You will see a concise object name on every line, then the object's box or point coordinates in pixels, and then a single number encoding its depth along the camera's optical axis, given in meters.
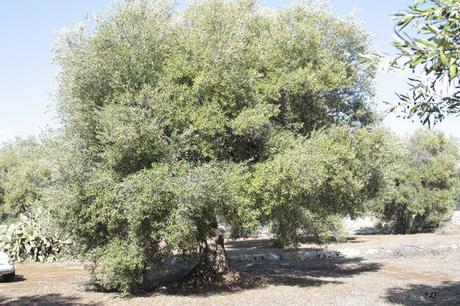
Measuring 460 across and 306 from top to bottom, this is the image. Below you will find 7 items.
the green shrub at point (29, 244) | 27.55
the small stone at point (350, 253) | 29.49
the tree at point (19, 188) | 46.31
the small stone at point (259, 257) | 27.99
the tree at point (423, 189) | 43.31
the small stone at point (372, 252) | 28.94
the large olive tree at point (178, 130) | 14.76
